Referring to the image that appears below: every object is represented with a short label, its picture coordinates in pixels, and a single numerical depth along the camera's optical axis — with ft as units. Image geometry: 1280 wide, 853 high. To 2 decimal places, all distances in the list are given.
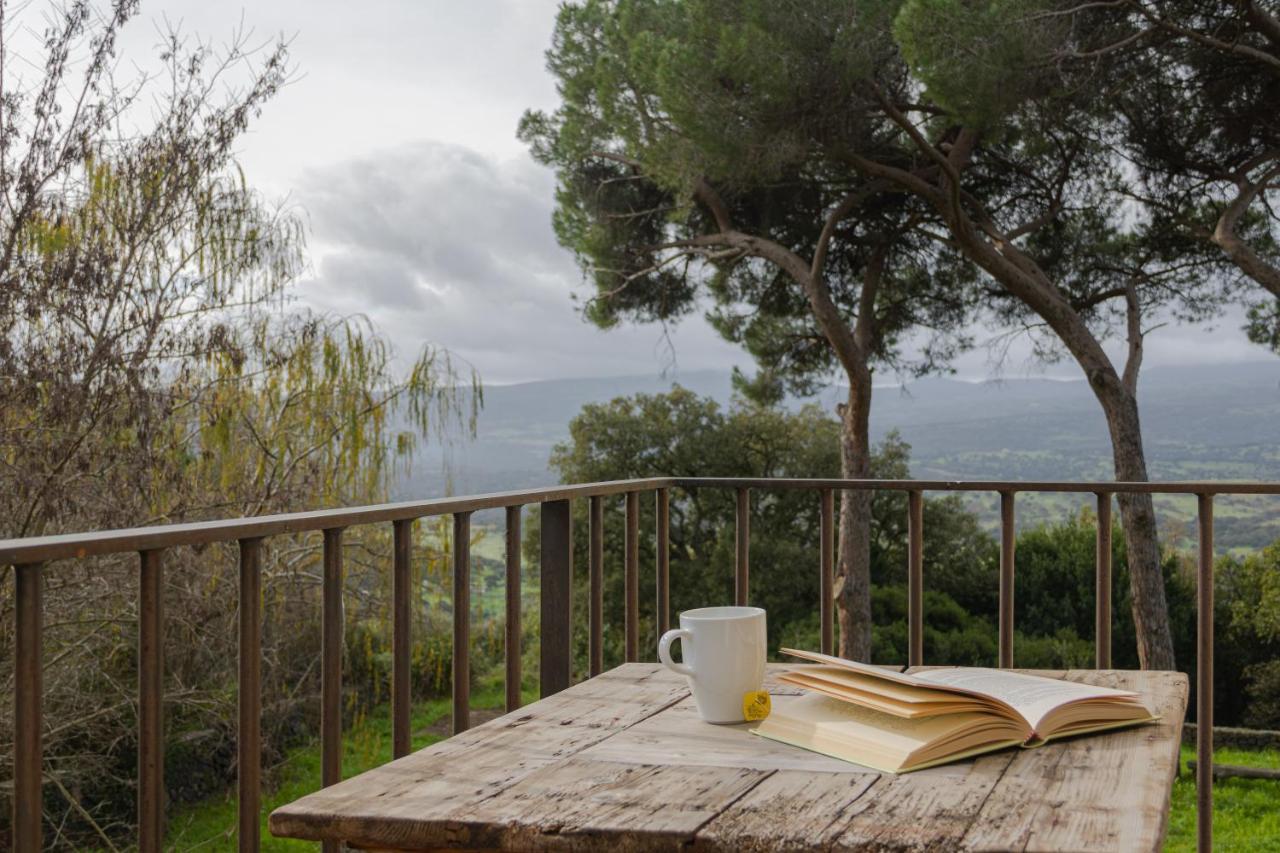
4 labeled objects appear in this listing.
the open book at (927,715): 3.24
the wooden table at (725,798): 2.63
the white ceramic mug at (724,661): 3.77
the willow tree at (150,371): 13.38
